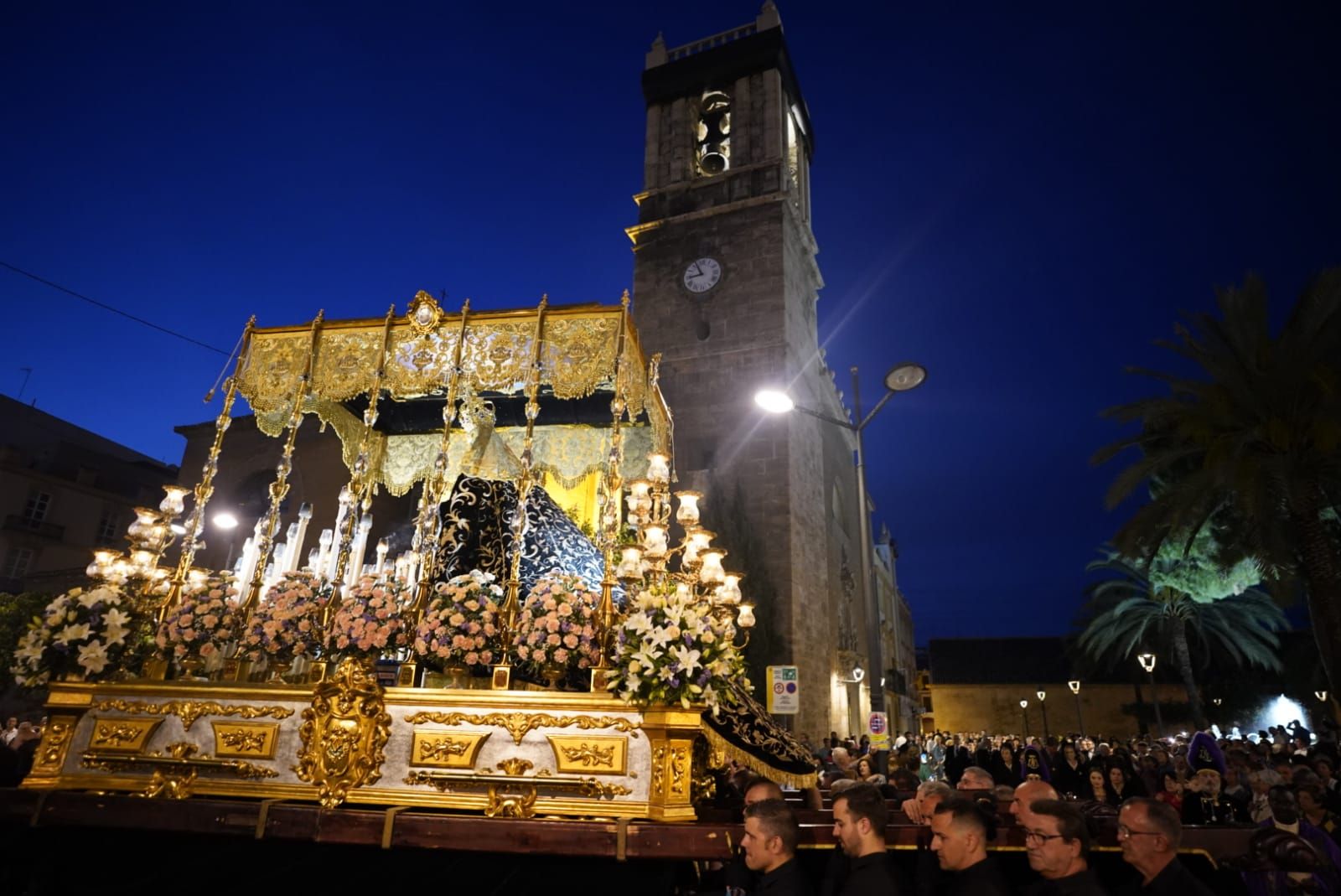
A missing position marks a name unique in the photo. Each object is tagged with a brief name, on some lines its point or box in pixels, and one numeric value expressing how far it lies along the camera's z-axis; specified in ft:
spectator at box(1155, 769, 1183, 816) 26.96
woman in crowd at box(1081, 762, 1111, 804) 26.92
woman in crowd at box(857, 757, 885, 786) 29.02
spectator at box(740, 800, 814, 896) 11.75
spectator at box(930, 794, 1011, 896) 10.70
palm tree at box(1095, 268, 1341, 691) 41.37
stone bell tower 60.03
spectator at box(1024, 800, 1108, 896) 10.68
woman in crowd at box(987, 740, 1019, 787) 40.70
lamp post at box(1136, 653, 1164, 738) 69.05
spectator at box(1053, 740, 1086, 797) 34.63
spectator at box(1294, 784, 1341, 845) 18.97
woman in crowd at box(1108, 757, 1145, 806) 26.96
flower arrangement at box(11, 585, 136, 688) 18.85
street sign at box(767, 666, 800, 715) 38.40
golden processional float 16.24
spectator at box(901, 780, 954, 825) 13.22
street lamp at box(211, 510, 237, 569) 34.99
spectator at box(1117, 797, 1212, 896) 10.98
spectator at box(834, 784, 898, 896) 11.03
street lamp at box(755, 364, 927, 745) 34.01
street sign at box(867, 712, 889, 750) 36.52
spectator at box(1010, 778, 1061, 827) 11.59
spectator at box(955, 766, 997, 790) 17.88
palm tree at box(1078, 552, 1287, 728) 86.17
